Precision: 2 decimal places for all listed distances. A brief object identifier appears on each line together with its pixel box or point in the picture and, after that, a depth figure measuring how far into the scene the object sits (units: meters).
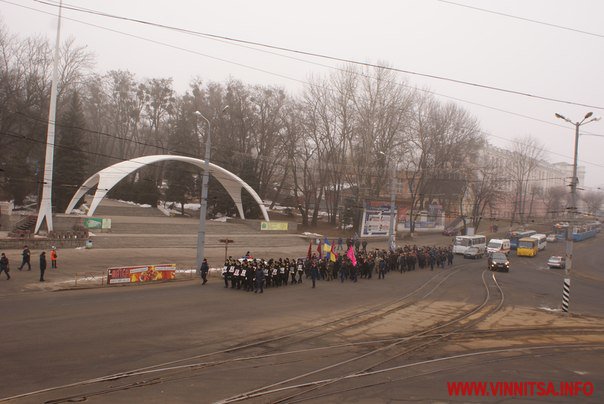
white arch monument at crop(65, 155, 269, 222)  37.66
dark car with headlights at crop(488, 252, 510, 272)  35.16
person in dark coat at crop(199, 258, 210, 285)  21.80
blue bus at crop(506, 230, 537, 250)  55.60
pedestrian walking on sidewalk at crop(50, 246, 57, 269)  22.43
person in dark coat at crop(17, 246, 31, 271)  21.06
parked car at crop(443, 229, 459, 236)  66.62
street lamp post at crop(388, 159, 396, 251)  34.80
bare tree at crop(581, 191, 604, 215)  92.53
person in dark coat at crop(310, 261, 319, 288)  22.46
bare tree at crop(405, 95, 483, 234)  57.53
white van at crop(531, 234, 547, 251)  54.55
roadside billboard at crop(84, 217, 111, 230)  34.97
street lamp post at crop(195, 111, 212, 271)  23.53
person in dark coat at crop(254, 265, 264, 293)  19.78
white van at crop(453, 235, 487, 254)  48.06
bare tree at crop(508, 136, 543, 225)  77.06
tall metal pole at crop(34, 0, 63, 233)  30.97
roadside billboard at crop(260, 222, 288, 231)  49.31
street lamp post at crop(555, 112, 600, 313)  18.86
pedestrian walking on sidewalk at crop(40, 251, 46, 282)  19.00
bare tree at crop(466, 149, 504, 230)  63.36
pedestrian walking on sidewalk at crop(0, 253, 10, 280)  18.67
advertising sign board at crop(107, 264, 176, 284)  20.35
